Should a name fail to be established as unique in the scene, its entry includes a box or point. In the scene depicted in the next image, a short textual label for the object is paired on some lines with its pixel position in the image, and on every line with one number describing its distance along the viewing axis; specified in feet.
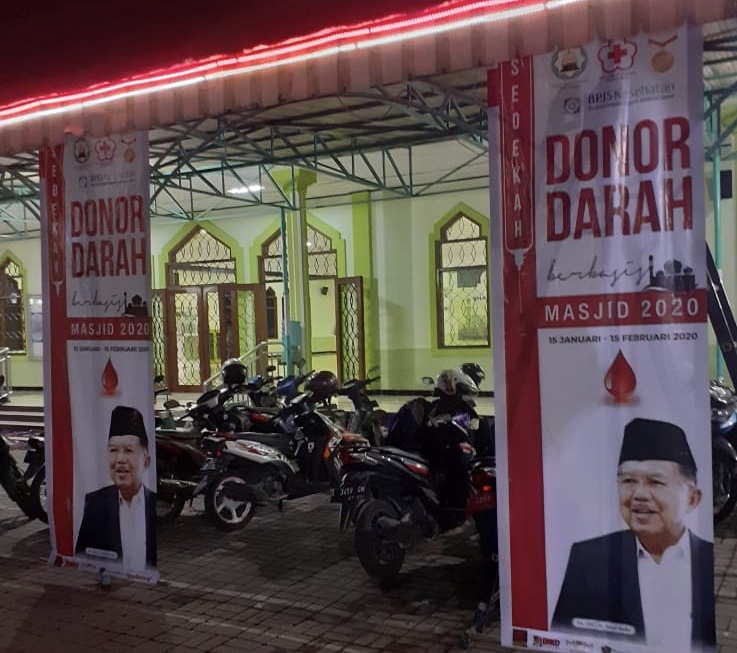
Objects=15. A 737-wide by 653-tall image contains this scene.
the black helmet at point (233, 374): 24.80
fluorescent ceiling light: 41.70
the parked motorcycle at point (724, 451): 17.75
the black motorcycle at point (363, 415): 24.59
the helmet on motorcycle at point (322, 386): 22.27
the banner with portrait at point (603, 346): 10.71
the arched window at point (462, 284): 43.42
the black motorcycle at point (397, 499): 15.53
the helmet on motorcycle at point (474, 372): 24.31
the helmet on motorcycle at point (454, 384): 18.25
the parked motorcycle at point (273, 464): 19.90
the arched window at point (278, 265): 47.94
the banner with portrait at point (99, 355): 15.74
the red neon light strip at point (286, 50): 11.56
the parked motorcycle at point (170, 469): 20.11
